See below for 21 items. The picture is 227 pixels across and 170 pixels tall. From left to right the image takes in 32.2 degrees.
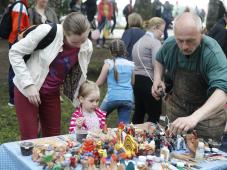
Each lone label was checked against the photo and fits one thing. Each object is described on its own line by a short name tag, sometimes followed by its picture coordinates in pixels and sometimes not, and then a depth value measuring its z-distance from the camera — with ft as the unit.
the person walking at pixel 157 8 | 49.89
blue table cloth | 7.27
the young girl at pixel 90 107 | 10.25
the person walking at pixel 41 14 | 16.40
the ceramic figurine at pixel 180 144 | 8.50
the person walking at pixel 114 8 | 41.74
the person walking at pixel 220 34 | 16.74
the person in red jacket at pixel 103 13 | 37.55
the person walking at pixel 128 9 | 47.19
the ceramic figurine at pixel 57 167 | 6.89
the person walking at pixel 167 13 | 49.28
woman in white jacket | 9.06
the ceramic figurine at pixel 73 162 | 7.18
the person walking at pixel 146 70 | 15.29
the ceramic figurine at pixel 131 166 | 6.85
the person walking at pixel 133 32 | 18.26
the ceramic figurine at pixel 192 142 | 8.11
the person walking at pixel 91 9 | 37.93
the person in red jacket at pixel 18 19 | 16.46
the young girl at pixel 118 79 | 13.84
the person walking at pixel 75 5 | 33.69
